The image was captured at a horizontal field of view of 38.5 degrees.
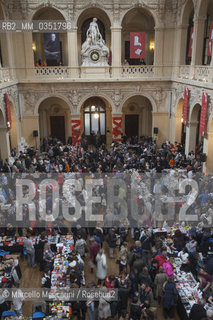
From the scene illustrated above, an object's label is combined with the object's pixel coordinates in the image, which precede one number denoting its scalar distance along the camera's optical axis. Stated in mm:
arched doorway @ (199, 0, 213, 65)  17672
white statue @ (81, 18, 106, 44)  21906
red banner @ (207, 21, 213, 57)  14630
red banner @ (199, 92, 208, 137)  14938
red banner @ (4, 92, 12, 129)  16825
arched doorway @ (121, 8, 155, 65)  21594
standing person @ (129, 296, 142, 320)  6868
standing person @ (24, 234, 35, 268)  9249
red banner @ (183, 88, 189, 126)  17438
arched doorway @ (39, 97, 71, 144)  23198
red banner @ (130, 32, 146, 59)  18719
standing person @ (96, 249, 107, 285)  8250
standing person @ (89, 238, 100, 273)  8773
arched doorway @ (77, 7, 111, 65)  21391
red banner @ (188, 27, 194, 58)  17275
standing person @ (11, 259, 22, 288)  8117
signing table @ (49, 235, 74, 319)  7289
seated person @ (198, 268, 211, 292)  7594
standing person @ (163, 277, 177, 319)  7294
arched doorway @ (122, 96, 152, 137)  23688
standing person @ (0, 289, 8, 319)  7137
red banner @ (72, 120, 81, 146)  21078
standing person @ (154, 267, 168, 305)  7547
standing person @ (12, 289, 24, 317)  7305
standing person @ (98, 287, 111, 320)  6816
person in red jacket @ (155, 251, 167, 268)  8086
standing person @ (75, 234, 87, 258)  8967
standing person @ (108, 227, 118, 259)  9484
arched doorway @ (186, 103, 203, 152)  17344
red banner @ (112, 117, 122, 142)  21297
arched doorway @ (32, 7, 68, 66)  18672
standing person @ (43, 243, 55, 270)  8809
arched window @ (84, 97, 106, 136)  23922
